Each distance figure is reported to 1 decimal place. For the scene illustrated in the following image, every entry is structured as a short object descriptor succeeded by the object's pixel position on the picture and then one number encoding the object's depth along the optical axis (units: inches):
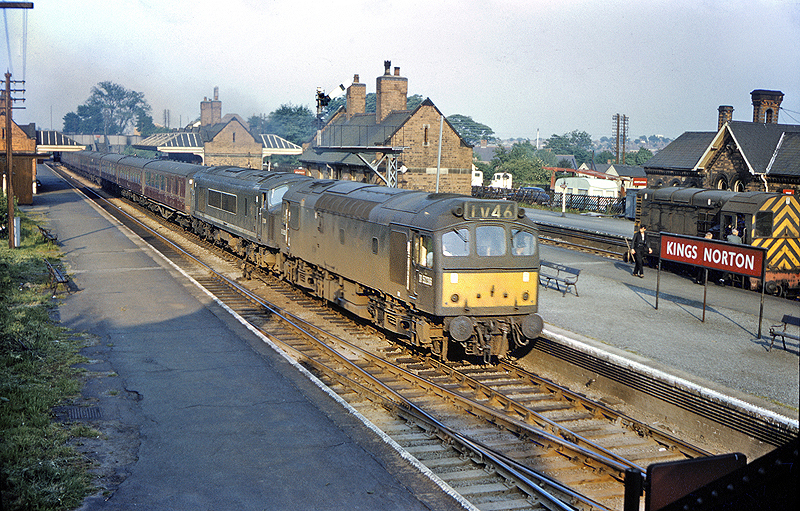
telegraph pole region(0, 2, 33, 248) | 1076.5
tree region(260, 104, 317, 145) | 3878.0
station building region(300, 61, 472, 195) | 1758.1
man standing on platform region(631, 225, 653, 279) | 842.8
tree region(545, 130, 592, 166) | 5216.5
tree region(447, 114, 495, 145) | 6392.7
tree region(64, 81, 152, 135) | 6983.3
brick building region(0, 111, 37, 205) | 1764.3
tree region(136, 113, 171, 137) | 6951.8
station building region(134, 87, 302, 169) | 3169.3
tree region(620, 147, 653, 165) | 4041.3
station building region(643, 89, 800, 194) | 1370.6
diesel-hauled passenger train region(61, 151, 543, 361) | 481.7
